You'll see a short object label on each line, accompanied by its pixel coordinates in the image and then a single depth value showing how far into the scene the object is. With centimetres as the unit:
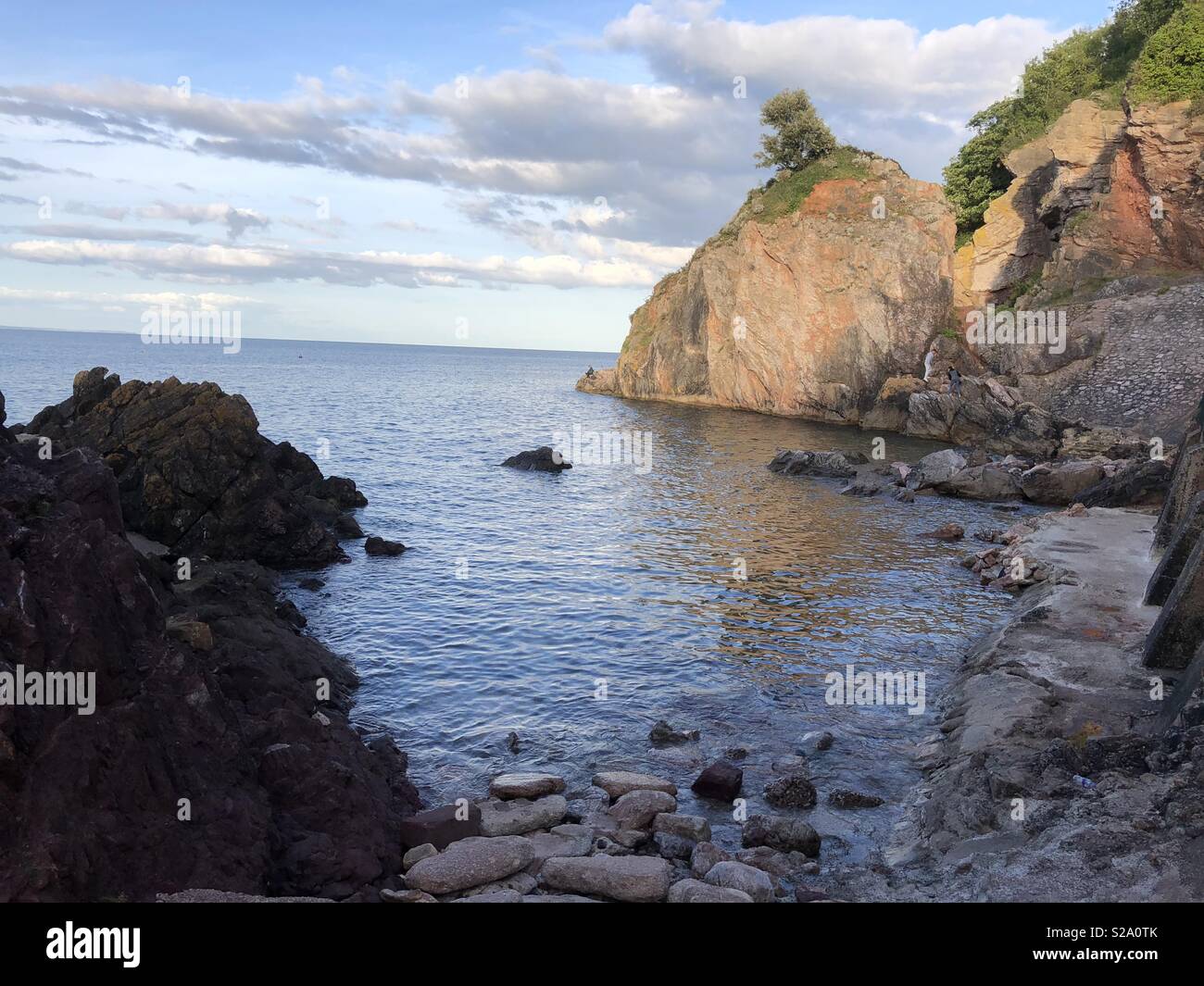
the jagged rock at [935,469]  4453
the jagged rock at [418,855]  1238
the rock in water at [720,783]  1539
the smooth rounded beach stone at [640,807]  1430
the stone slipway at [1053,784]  1046
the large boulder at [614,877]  1169
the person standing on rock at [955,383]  6134
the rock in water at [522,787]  1528
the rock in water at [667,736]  1775
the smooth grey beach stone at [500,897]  1124
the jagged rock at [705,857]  1256
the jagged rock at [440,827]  1293
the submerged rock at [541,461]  5450
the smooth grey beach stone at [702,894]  1130
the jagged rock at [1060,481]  4106
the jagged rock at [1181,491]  2391
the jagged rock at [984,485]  4316
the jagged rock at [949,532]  3481
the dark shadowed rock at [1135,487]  3484
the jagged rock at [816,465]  4975
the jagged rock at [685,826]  1380
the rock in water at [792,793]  1509
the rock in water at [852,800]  1508
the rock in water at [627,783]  1547
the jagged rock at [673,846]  1321
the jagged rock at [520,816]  1395
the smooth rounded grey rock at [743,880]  1174
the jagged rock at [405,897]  1116
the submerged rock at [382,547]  3253
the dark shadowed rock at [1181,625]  1600
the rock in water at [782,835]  1354
